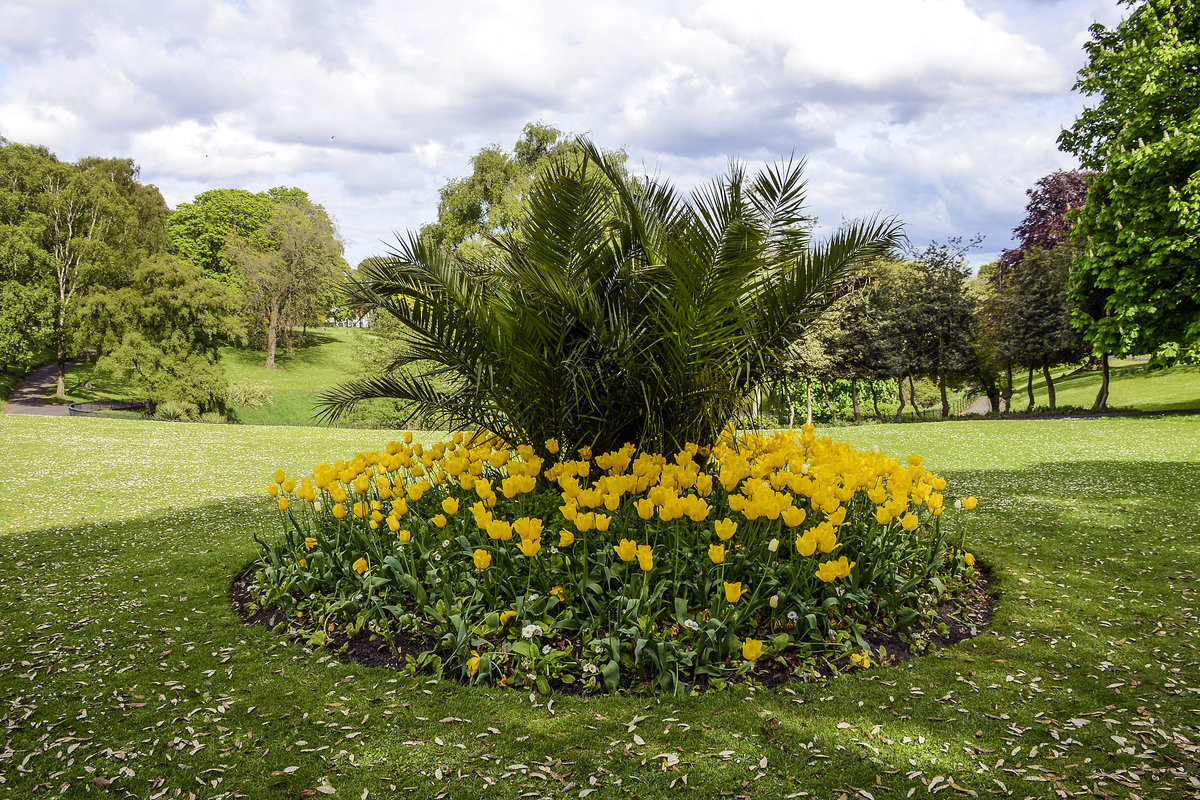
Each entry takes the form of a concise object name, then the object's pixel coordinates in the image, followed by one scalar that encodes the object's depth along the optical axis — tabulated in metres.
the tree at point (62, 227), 31.55
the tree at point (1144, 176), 14.44
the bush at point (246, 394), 31.33
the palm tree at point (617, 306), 4.84
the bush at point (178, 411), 29.14
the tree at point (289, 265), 41.78
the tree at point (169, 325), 29.42
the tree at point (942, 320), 25.06
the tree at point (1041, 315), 23.66
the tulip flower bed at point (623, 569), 3.81
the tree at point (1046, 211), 28.30
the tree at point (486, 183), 33.88
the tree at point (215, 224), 53.44
